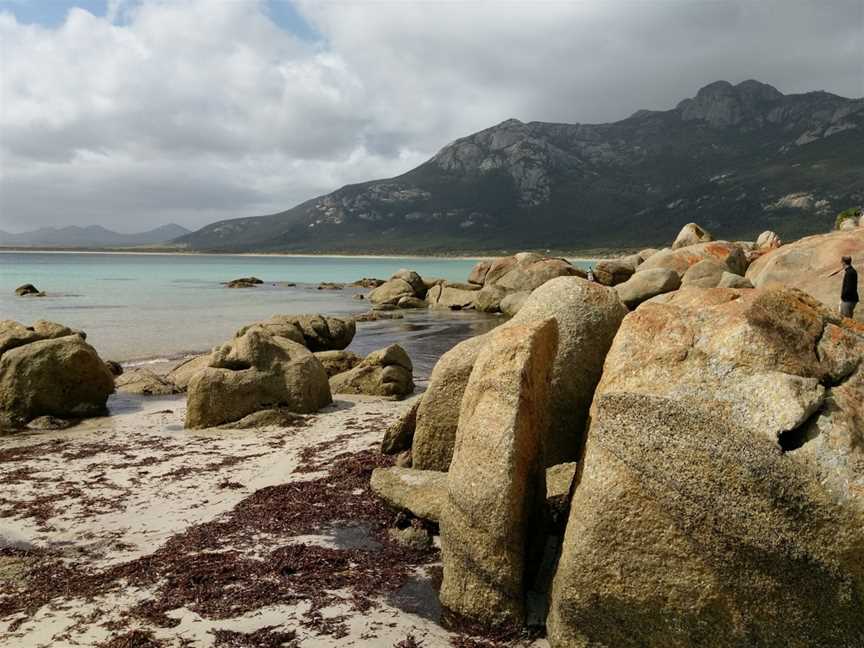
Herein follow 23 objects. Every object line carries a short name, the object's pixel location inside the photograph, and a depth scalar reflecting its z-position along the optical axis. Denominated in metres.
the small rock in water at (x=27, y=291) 63.35
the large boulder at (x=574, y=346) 8.24
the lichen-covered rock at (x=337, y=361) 20.95
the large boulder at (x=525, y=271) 50.22
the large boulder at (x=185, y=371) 20.73
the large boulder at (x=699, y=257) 34.28
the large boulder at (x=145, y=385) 20.33
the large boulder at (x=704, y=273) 32.22
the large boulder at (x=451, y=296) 50.94
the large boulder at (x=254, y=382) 15.26
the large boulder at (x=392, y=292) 54.16
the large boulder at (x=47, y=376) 16.53
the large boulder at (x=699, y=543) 5.12
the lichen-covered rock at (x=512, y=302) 45.19
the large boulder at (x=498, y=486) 6.44
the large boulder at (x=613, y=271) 44.87
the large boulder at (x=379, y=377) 18.62
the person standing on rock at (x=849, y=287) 20.72
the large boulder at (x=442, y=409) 10.01
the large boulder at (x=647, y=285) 31.84
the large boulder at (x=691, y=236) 47.22
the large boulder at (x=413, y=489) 8.80
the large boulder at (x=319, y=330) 25.25
